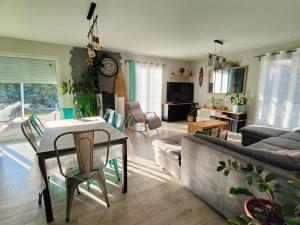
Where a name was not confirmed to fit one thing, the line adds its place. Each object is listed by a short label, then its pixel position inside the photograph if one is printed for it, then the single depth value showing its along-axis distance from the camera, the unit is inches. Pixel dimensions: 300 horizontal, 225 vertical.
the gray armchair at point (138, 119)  174.1
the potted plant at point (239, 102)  176.6
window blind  144.1
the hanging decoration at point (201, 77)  237.0
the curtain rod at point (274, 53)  142.9
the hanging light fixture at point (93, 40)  80.0
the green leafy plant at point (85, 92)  164.4
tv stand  231.5
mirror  183.3
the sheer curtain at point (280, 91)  141.3
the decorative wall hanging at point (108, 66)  183.4
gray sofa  51.4
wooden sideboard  178.2
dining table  59.7
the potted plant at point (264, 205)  35.7
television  239.3
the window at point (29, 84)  145.8
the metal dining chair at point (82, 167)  59.4
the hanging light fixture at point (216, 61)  147.3
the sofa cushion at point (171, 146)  89.2
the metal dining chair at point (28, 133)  67.6
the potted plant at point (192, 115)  234.2
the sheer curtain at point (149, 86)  215.2
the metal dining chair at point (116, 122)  90.4
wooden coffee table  140.4
